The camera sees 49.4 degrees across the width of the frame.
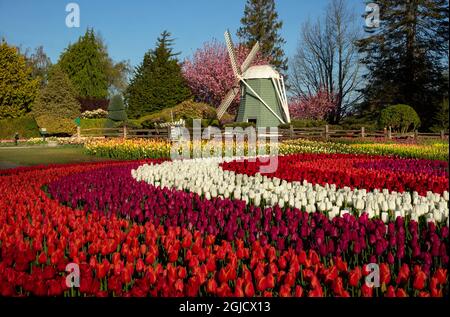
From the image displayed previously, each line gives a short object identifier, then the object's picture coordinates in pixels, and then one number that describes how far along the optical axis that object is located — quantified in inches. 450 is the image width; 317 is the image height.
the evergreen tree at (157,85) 1763.0
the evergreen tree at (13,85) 1457.9
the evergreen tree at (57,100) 1510.8
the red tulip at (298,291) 111.2
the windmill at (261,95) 1300.4
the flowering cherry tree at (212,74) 1876.2
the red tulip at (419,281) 115.5
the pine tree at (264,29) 1963.6
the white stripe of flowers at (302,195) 204.2
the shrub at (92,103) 1820.9
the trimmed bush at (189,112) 1280.8
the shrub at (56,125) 1359.5
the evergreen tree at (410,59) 1214.3
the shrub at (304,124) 1147.3
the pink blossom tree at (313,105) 1621.6
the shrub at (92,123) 1567.4
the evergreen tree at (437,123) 1114.7
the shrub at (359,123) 1123.3
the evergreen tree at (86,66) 1953.7
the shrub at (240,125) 1153.7
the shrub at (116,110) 1652.3
